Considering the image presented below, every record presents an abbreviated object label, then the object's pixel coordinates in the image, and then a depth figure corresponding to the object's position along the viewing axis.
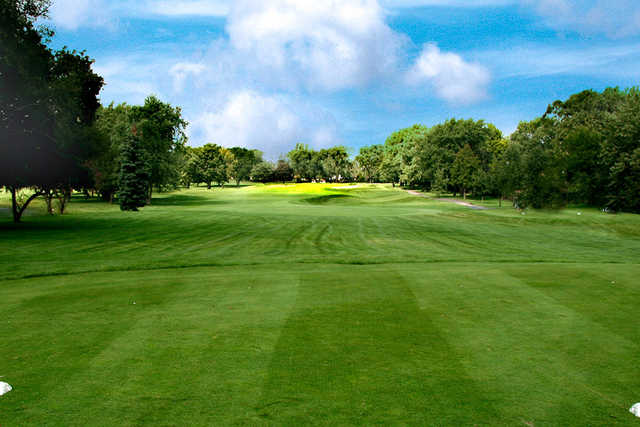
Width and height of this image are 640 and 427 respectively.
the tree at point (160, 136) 57.31
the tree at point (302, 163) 141.38
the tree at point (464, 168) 67.44
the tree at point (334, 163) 142.75
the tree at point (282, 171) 129.50
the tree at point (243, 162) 128.25
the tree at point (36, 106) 18.30
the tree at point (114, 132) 47.33
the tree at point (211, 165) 103.56
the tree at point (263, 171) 127.19
